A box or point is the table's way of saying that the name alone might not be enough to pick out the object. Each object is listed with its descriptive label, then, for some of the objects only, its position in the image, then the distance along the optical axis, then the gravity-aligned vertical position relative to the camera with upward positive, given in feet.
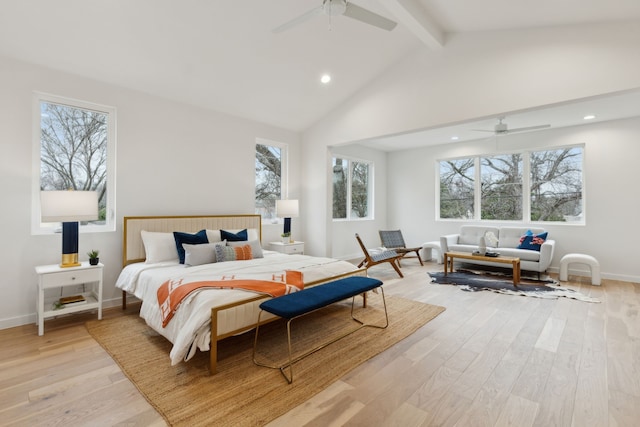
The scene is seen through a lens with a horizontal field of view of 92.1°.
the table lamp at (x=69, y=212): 10.07 +0.12
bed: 7.75 -1.96
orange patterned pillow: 12.52 -1.56
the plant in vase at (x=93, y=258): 11.09 -1.53
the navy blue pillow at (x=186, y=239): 12.46 -0.99
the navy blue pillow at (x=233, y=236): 14.20 -0.95
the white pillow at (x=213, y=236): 13.91 -0.92
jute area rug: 6.35 -3.90
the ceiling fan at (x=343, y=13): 8.25 +5.62
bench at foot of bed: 7.72 -2.31
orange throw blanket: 8.54 -2.13
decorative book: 10.68 -2.96
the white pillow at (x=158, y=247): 12.46 -1.28
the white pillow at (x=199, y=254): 11.94 -1.50
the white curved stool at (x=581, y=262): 15.97 -2.54
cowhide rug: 14.32 -3.58
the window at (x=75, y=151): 11.34 +2.51
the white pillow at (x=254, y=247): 13.57 -1.43
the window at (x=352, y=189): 23.41 +2.18
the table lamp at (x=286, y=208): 17.34 +0.43
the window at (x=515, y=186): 19.30 +2.06
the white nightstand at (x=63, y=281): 9.90 -2.23
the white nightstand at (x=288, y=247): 17.35 -1.81
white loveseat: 17.17 -1.85
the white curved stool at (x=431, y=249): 22.03 -2.40
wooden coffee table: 15.74 -2.35
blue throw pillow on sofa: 17.93 -1.45
